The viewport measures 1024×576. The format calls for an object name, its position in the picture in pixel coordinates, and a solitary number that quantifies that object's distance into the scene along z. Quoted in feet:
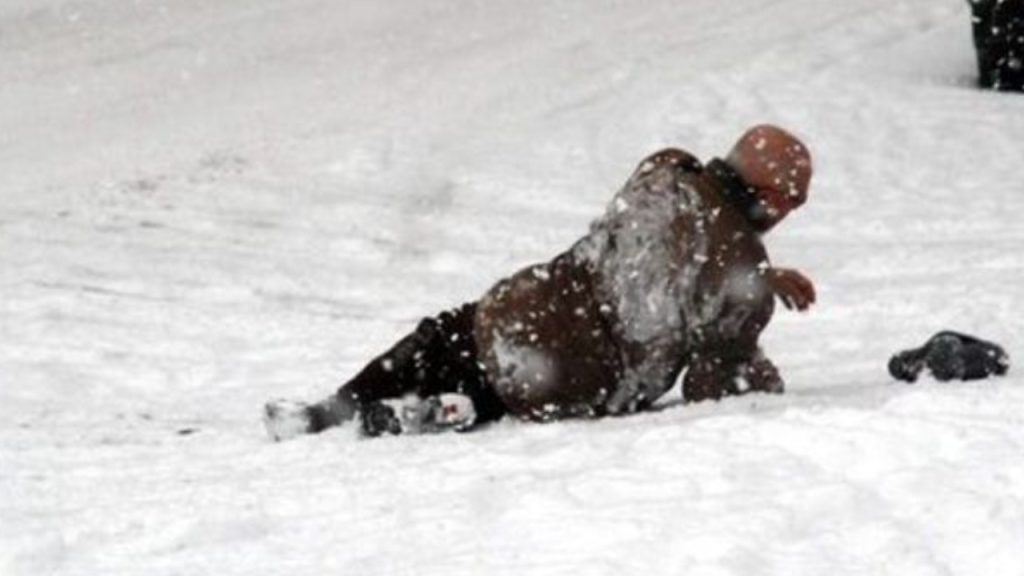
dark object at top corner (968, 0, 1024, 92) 85.30
